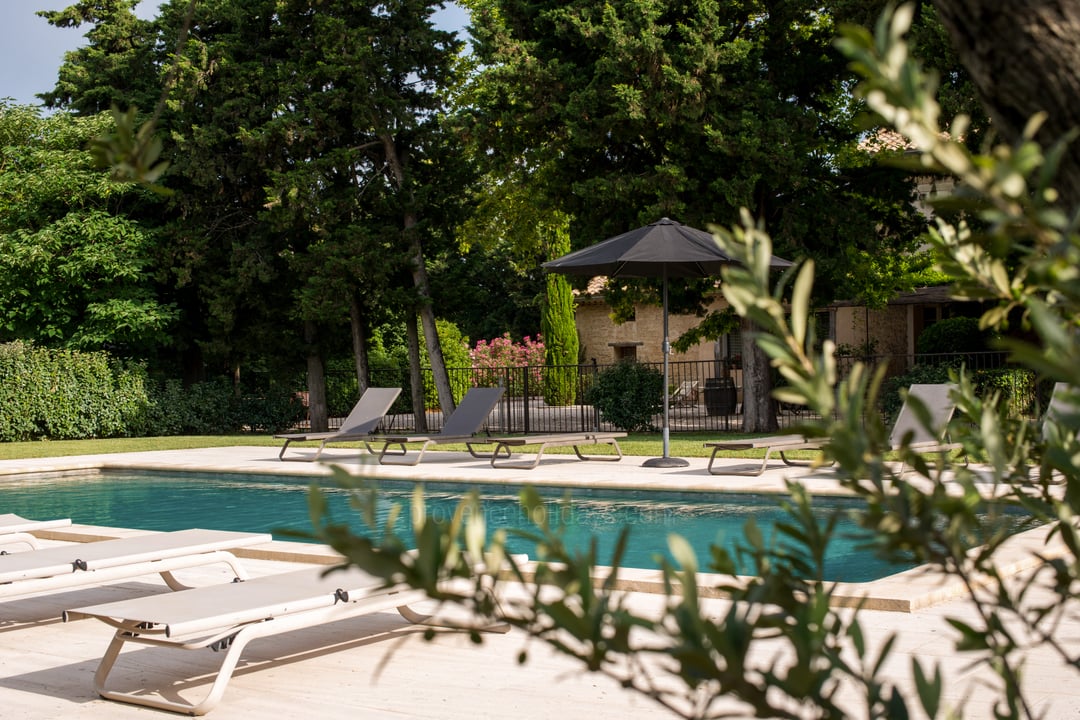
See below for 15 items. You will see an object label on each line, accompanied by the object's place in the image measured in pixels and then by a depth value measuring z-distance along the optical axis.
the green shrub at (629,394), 19.53
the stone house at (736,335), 29.69
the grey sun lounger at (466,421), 14.25
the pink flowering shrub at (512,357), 30.83
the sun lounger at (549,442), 13.35
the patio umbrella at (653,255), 13.00
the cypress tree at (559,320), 33.62
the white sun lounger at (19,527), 6.84
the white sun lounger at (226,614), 4.27
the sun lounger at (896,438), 10.84
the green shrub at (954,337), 22.98
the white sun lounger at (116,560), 5.38
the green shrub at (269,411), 24.20
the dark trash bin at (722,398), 22.38
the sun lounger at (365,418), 15.45
